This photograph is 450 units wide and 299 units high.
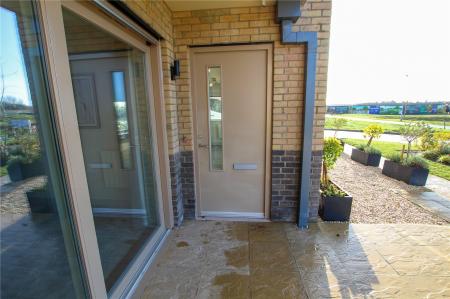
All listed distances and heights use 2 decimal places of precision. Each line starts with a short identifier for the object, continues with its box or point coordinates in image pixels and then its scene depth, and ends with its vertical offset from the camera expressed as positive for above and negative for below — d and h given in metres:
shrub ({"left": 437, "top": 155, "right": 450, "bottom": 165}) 5.84 -1.43
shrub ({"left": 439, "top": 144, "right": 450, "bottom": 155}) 6.16 -1.21
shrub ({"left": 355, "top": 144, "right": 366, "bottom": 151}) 6.18 -1.12
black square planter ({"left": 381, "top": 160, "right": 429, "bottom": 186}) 4.27 -1.34
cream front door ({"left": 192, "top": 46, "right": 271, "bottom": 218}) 2.72 -0.24
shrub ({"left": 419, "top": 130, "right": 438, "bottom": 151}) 4.93 -0.76
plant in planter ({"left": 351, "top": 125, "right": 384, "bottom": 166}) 5.75 -1.20
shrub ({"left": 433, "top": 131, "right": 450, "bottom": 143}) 4.99 -0.68
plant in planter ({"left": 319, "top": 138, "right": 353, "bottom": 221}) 2.89 -1.15
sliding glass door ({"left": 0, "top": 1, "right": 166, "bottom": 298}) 1.01 -0.22
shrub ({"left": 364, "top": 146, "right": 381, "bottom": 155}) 5.73 -1.14
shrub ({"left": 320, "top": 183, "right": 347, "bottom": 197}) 2.96 -1.13
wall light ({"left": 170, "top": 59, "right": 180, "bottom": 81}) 2.60 +0.48
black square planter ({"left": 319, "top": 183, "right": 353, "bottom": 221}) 2.87 -1.30
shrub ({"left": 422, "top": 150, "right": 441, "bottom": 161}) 6.29 -1.40
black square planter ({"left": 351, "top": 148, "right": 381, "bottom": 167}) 5.75 -1.35
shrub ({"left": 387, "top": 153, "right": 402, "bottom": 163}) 4.73 -1.10
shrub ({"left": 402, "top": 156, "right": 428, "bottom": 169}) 4.28 -1.10
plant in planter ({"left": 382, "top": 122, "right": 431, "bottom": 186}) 4.28 -1.18
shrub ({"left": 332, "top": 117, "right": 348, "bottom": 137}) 8.29 -0.54
